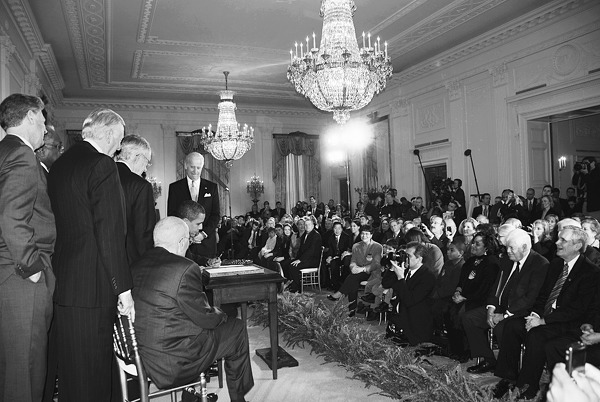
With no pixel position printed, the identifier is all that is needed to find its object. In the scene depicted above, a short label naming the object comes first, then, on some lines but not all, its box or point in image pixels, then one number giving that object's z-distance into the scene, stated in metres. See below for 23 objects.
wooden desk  3.57
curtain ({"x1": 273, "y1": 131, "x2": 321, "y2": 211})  16.64
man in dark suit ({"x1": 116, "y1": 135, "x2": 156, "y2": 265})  2.87
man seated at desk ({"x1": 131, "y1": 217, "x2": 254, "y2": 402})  2.43
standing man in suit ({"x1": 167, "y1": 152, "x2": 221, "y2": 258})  4.36
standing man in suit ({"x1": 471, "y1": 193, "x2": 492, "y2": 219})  9.81
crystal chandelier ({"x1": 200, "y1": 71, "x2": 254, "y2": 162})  10.98
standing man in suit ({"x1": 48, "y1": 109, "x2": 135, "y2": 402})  2.34
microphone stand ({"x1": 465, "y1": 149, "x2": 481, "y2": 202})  10.59
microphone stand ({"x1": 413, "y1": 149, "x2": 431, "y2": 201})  12.26
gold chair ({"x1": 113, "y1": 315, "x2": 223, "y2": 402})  2.31
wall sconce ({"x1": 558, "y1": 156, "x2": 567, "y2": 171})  13.12
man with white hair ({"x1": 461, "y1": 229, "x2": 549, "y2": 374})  3.89
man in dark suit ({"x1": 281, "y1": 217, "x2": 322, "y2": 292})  8.51
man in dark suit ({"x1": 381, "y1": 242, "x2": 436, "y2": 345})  4.64
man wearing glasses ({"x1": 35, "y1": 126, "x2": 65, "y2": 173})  3.20
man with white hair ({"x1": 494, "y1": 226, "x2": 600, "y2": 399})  3.37
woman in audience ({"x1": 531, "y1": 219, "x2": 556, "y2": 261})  5.66
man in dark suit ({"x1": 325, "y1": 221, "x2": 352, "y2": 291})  8.15
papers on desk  3.74
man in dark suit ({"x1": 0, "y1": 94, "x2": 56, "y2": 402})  2.24
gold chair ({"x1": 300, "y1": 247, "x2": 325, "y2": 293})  8.39
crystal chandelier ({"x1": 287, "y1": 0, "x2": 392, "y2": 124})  5.61
